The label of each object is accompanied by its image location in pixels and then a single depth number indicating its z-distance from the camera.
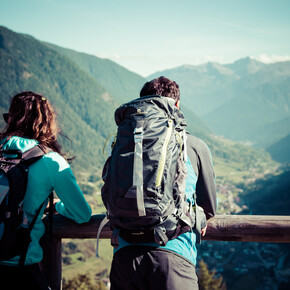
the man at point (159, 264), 1.81
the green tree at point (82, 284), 18.64
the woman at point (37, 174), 2.07
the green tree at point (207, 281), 21.17
